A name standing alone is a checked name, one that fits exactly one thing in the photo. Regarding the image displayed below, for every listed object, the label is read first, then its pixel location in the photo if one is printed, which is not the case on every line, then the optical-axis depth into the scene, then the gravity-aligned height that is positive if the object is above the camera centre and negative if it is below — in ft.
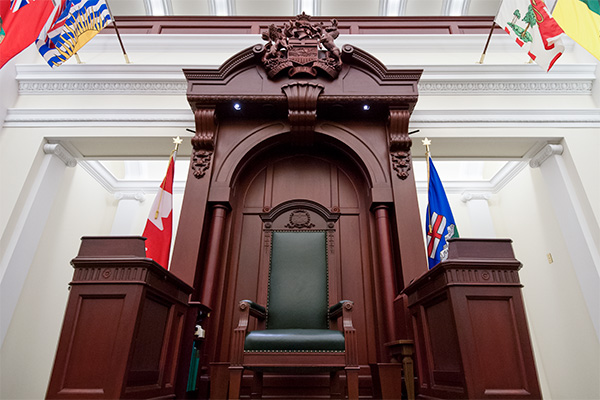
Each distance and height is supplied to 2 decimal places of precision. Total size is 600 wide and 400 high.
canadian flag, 8.86 +3.30
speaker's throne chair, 6.17 +1.13
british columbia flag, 10.24 +9.09
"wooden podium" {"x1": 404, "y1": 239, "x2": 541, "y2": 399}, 4.81 +0.62
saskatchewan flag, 8.91 +8.38
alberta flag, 8.74 +3.57
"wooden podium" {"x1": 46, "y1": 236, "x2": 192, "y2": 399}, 4.74 +0.51
